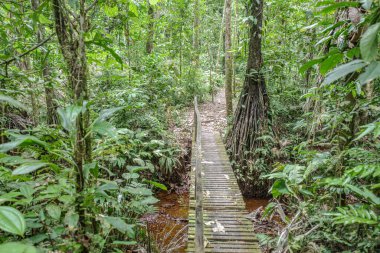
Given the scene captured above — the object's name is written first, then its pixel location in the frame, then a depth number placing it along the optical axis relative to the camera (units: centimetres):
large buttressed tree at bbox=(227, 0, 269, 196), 674
